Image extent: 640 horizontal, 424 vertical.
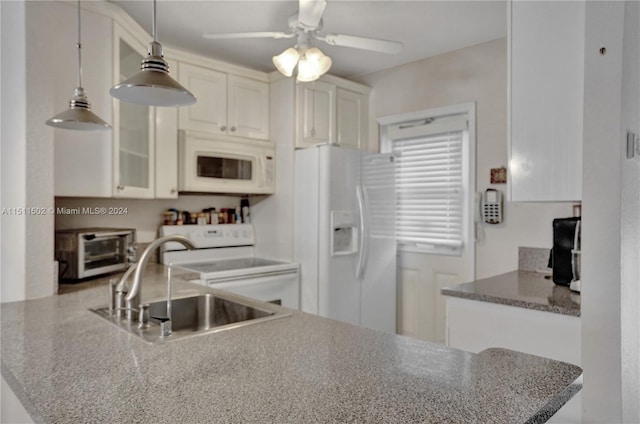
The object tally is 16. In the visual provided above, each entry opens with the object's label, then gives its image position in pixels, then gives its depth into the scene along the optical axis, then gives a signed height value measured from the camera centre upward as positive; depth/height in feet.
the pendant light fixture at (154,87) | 3.53 +1.04
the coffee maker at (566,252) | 6.51 -0.70
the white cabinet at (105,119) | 6.55 +1.51
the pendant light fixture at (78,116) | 4.66 +0.99
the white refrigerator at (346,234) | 9.87 -0.65
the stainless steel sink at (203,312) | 5.39 -1.43
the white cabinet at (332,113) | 10.56 +2.45
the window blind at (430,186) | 10.28 +0.54
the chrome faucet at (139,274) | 4.99 -0.80
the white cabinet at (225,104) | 9.46 +2.45
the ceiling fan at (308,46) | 6.63 +2.65
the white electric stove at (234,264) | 9.06 -1.35
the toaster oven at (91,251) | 6.85 -0.76
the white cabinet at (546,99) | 5.29 +1.39
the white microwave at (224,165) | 9.43 +0.99
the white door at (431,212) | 10.11 -0.12
